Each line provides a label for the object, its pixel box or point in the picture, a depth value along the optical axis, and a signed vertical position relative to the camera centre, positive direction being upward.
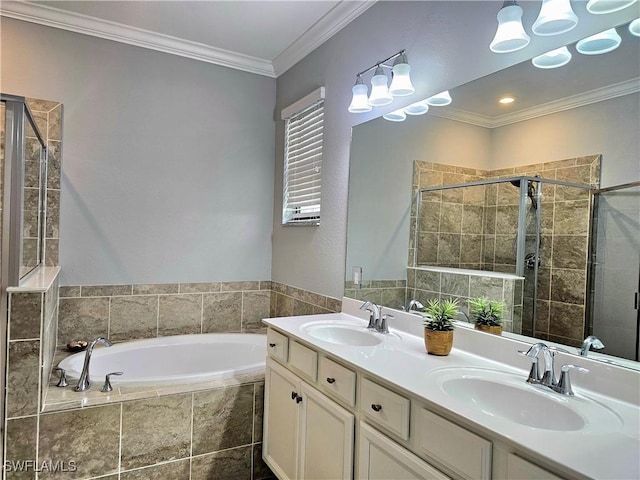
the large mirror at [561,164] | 1.26 +0.30
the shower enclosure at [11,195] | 1.79 +0.15
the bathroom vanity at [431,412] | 0.97 -0.48
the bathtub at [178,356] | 2.69 -0.83
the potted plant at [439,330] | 1.64 -0.34
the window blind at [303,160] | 2.86 +0.56
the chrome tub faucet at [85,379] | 2.12 -0.75
